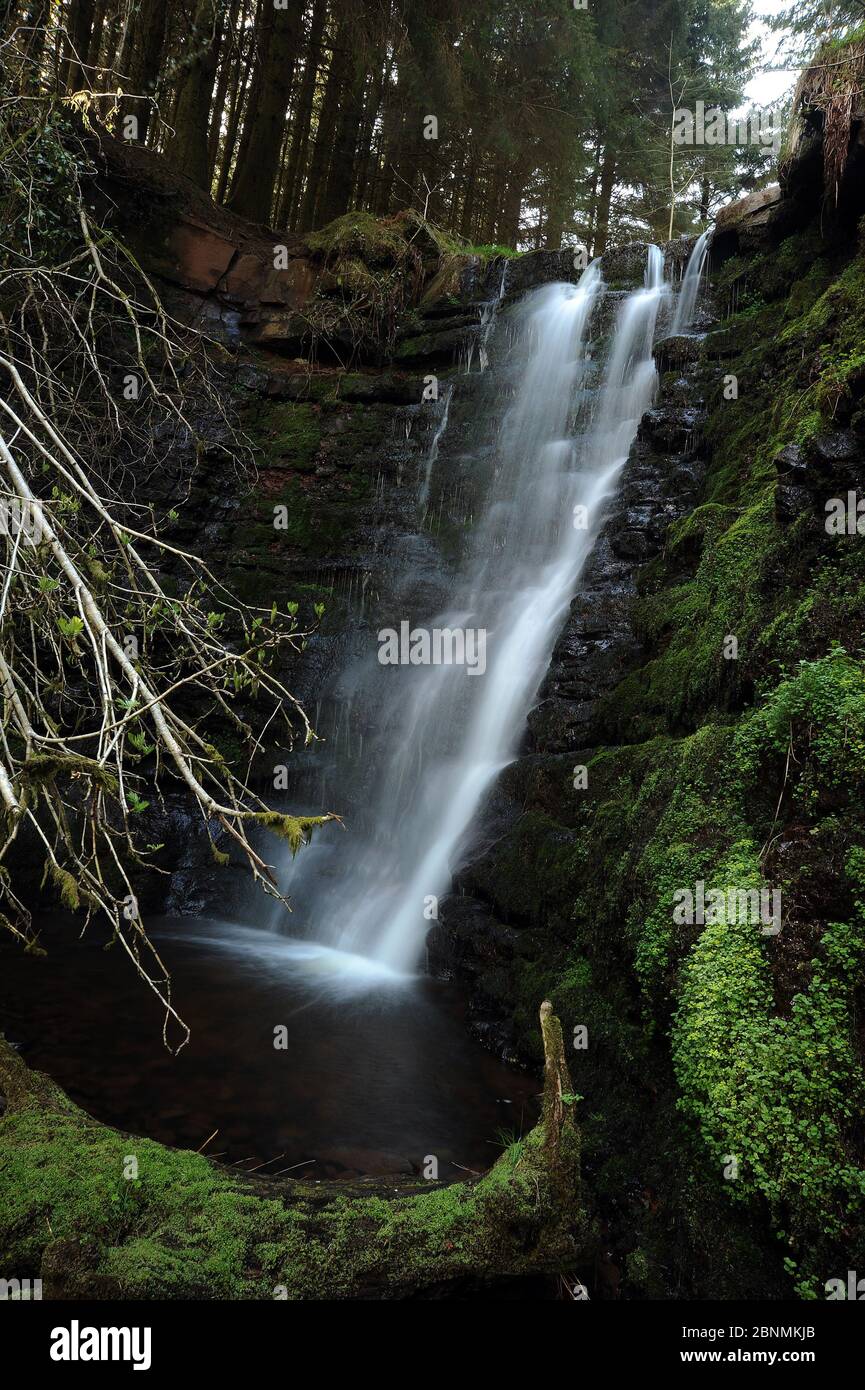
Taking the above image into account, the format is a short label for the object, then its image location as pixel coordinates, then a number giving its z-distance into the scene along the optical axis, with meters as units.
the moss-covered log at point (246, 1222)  2.57
